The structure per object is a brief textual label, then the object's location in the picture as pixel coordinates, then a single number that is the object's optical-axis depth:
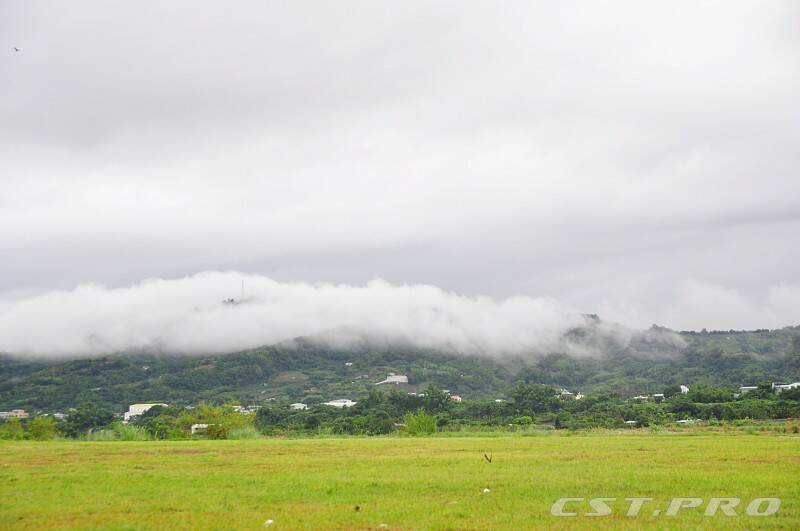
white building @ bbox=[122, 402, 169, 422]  165.80
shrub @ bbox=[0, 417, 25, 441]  81.97
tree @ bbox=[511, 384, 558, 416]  115.50
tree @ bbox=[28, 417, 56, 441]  84.94
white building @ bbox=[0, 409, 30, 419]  183.00
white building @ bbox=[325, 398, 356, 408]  178.35
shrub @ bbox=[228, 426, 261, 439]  73.54
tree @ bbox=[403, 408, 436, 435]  82.81
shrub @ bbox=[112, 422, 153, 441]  66.62
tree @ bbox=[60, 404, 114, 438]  120.44
